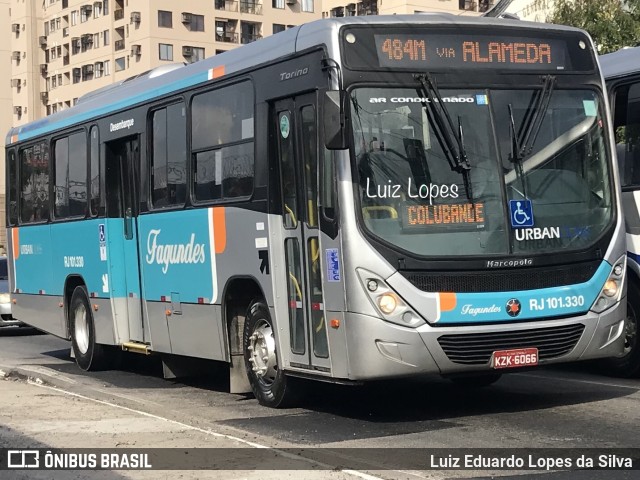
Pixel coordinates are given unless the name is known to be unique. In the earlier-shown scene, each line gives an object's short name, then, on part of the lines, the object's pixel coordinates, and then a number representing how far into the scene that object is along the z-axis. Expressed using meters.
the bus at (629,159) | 13.30
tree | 22.31
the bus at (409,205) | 10.45
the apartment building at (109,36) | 85.25
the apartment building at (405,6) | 80.00
